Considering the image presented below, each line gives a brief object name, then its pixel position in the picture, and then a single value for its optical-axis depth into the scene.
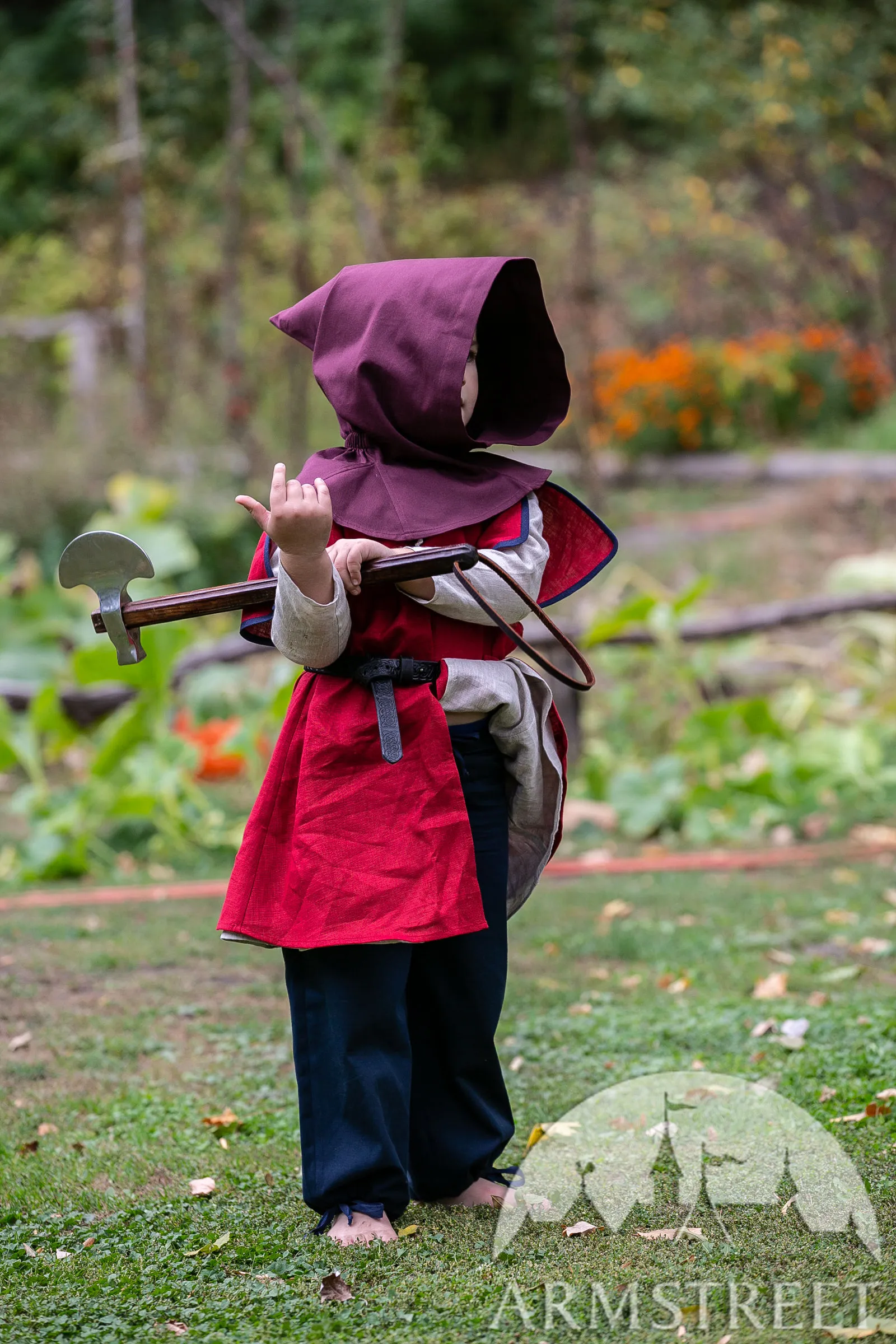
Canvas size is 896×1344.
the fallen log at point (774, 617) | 12.62
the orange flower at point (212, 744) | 12.57
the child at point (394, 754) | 4.51
